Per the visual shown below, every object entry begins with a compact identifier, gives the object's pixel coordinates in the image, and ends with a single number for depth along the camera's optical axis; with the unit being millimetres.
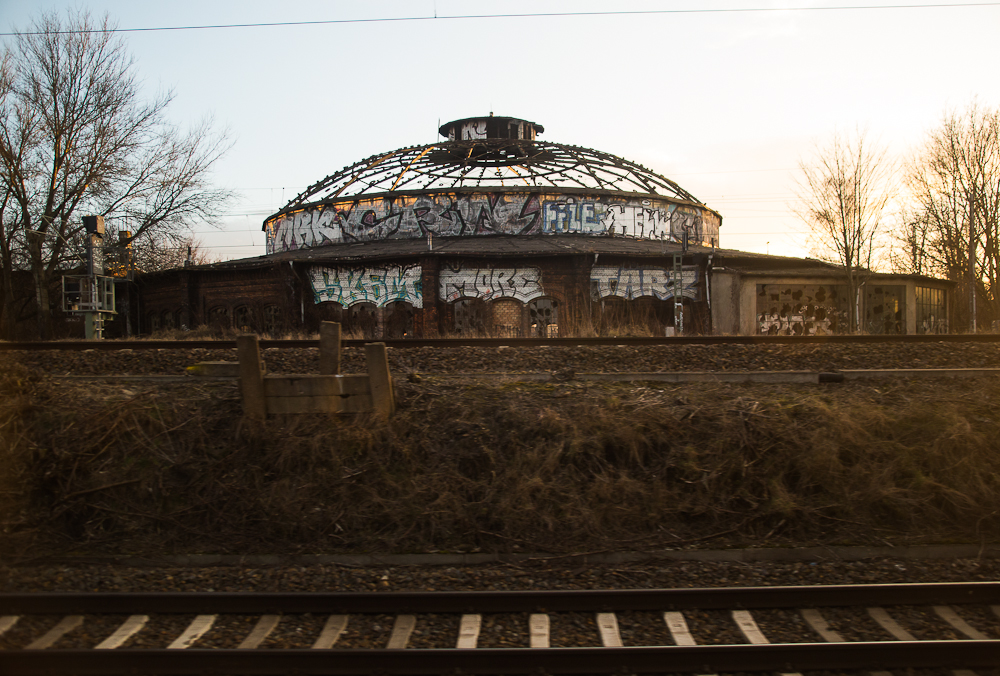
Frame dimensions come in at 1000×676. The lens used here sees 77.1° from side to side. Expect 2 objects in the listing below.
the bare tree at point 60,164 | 25219
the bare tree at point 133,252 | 27766
